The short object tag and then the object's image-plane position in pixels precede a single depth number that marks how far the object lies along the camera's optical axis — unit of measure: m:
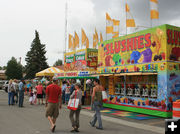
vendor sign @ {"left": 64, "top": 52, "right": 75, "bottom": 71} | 21.34
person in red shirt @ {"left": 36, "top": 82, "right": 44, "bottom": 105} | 15.99
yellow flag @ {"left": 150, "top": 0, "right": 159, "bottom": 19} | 12.78
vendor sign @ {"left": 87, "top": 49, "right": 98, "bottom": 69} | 18.25
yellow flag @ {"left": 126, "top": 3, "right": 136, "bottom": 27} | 14.23
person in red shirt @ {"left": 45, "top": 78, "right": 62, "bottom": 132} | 7.30
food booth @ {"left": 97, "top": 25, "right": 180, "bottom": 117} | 10.70
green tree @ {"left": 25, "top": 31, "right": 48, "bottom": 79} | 49.47
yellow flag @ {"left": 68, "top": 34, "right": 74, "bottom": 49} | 22.92
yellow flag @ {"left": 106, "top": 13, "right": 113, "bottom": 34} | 16.89
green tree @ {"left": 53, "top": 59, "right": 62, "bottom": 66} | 116.25
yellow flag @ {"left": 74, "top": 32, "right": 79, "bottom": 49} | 22.06
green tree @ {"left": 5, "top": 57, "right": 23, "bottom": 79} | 60.12
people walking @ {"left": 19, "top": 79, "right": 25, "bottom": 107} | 14.18
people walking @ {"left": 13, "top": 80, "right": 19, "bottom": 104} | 15.35
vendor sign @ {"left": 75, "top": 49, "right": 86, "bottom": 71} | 19.81
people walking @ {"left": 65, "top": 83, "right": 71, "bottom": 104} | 16.25
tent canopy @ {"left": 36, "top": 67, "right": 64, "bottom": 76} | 22.88
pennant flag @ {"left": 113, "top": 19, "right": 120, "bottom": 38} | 16.73
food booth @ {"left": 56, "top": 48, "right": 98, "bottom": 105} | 17.09
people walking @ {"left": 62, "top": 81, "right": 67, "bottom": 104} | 16.73
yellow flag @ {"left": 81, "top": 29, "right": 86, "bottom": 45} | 21.38
